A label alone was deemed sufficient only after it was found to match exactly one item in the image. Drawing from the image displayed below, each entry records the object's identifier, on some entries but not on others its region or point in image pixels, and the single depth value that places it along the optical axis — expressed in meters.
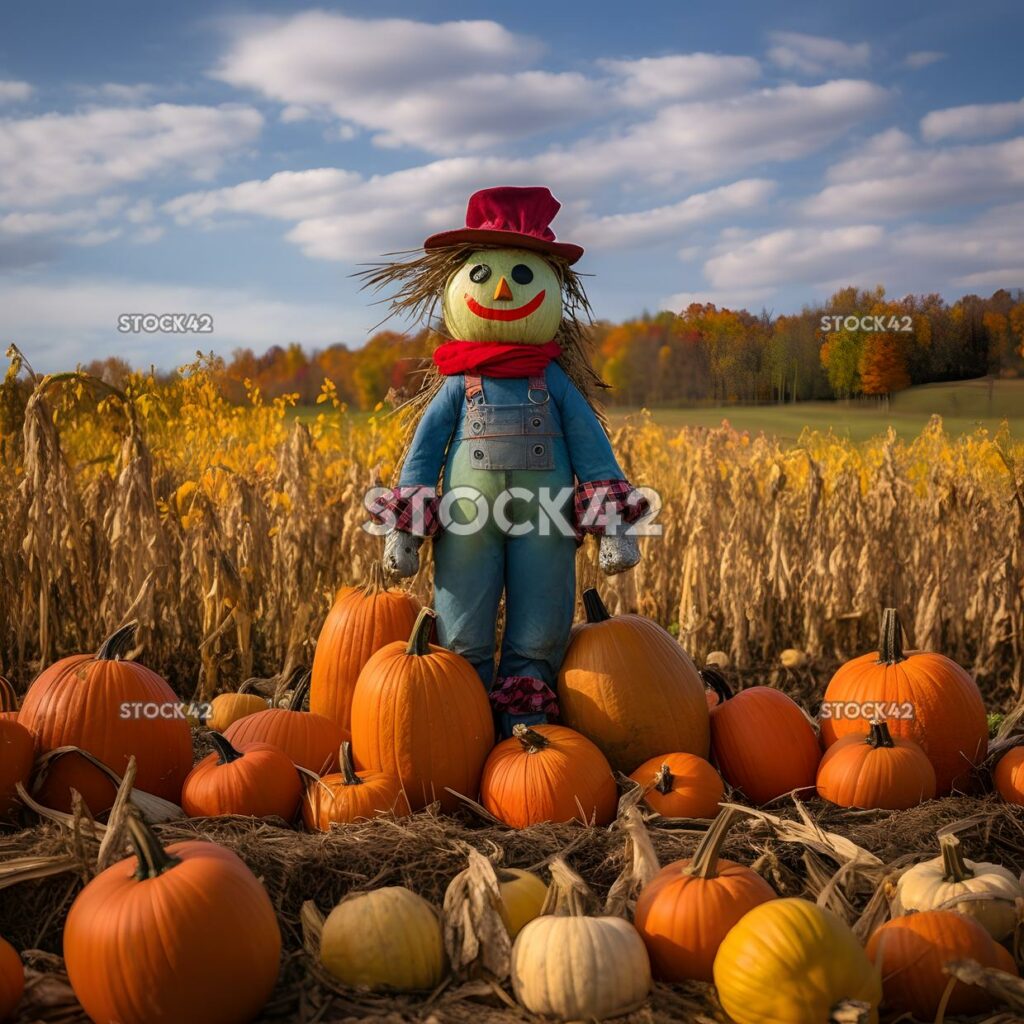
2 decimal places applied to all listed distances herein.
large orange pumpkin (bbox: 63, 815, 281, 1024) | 2.35
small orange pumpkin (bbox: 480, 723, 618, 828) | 3.41
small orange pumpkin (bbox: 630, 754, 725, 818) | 3.52
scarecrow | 3.97
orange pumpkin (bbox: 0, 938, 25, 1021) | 2.39
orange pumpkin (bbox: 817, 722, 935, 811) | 3.66
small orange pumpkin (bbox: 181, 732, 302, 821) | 3.38
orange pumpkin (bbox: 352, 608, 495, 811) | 3.55
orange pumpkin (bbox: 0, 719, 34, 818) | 3.29
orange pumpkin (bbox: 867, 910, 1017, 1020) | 2.46
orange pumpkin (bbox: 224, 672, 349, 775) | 3.80
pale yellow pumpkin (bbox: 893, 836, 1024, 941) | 2.71
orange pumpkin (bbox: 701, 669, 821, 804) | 3.86
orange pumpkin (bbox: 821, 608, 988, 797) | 3.92
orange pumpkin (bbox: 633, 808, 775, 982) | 2.56
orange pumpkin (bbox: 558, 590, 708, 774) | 3.77
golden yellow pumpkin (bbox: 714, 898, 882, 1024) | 2.26
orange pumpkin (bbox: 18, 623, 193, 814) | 3.45
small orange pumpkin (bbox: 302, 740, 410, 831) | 3.38
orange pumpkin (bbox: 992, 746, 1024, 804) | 3.79
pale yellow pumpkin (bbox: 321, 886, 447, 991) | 2.48
